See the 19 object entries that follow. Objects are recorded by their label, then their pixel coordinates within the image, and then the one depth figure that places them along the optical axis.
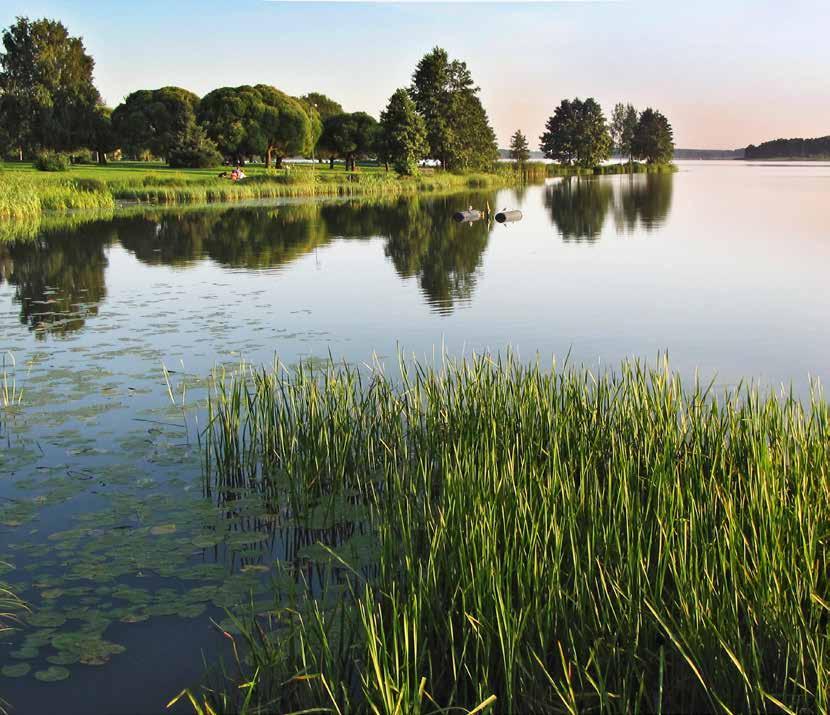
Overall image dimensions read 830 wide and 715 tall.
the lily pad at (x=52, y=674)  4.76
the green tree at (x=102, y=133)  77.75
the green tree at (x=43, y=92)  74.81
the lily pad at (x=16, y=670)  4.81
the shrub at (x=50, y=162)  59.72
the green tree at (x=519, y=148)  121.81
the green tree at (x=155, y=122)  74.56
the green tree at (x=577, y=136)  130.00
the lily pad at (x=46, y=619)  5.29
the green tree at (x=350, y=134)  92.75
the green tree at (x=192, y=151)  73.69
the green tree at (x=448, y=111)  84.62
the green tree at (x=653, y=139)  156.88
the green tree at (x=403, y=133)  75.50
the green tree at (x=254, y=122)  78.12
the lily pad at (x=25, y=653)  4.96
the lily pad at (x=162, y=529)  6.59
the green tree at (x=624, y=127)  161.25
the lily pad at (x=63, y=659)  4.91
